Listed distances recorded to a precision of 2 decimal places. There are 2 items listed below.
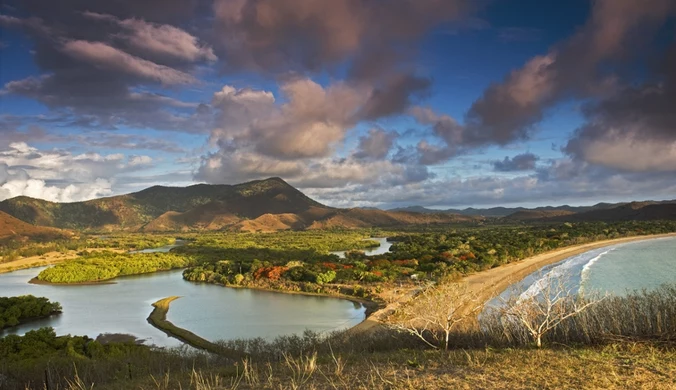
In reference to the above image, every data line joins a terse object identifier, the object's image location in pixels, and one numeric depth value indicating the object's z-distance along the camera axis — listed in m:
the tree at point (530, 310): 17.78
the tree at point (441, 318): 20.73
